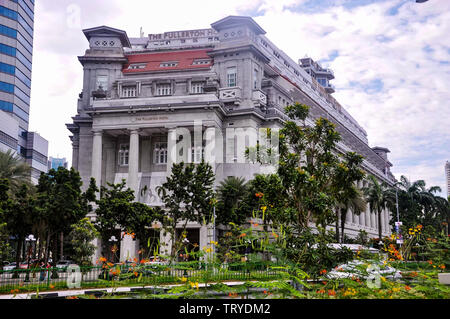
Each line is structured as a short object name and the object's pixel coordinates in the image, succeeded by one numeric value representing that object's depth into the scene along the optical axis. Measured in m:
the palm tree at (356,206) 54.03
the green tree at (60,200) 32.84
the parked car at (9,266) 53.69
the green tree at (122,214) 36.25
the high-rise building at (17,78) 75.94
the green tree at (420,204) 66.31
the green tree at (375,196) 60.84
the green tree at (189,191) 40.34
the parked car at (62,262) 49.94
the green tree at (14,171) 41.09
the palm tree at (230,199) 43.81
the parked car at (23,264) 55.34
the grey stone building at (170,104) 53.12
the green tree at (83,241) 32.38
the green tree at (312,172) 17.73
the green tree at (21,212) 32.44
